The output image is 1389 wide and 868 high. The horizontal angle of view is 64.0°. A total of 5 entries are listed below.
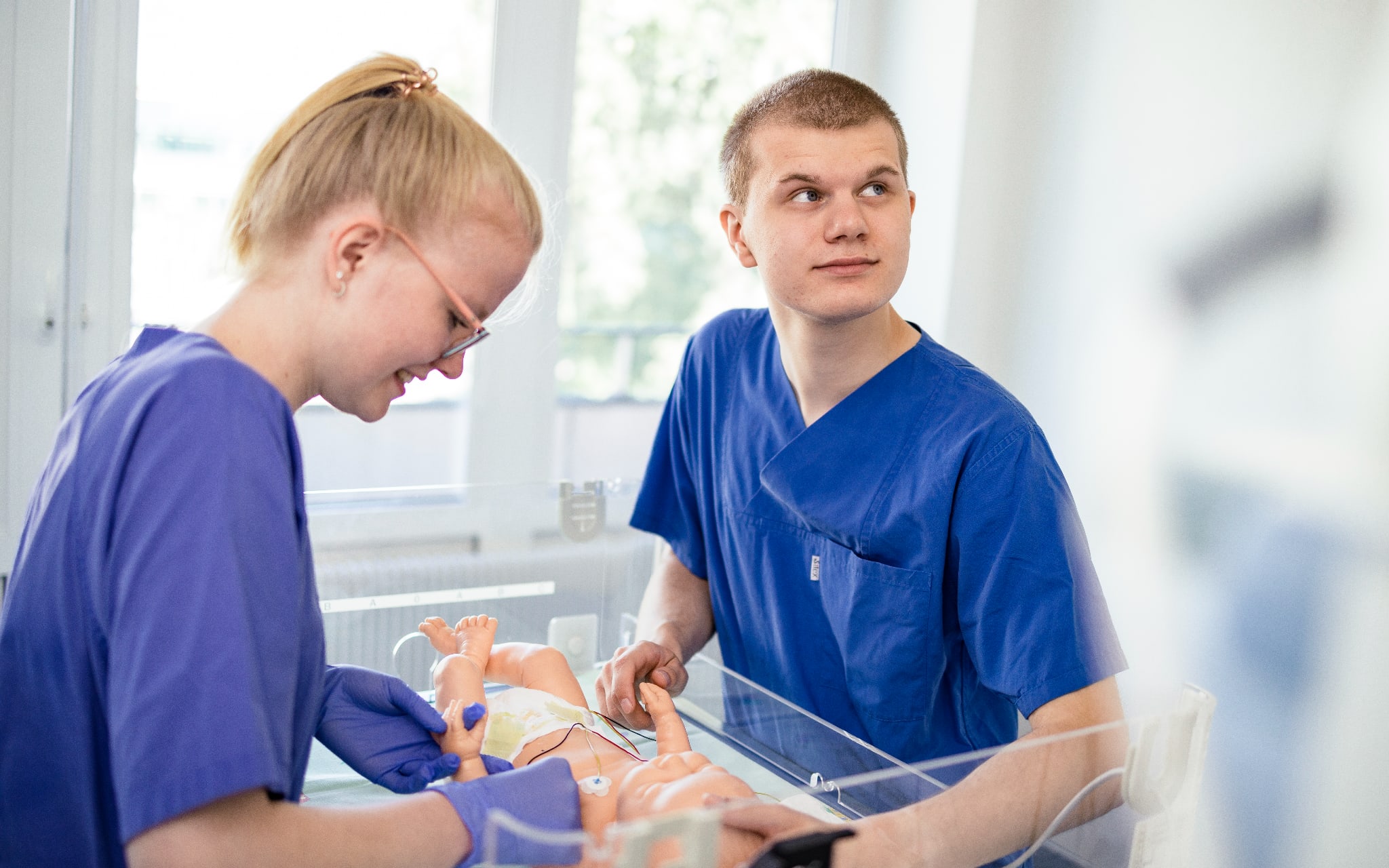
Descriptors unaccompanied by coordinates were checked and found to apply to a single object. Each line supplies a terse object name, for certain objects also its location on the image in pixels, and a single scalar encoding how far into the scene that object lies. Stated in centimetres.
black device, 79
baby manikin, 118
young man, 129
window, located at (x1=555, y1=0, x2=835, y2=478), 254
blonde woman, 71
